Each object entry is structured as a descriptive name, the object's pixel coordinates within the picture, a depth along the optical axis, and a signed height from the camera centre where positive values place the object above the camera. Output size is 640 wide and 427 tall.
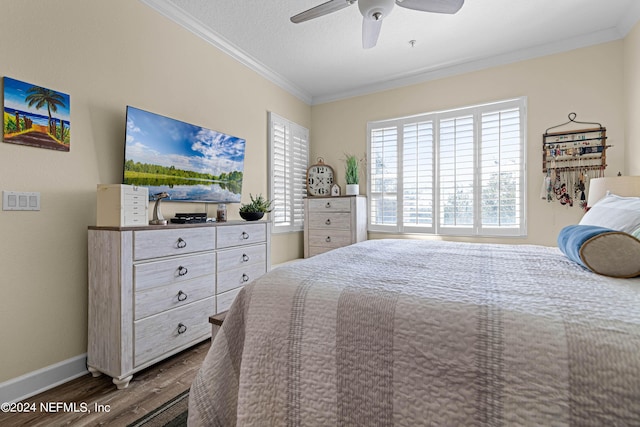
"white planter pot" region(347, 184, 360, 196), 3.87 +0.31
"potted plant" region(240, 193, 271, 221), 2.86 +0.01
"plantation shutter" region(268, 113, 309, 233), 3.72 +0.56
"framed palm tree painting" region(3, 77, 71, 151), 1.62 +0.57
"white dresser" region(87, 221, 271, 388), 1.72 -0.53
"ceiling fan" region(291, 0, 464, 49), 1.80 +1.32
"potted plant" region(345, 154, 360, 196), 3.88 +0.48
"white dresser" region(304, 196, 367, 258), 3.71 -0.13
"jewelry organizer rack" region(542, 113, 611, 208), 2.84 +0.53
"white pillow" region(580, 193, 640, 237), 1.32 -0.01
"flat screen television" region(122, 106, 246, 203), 2.13 +0.46
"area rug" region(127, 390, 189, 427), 1.42 -1.04
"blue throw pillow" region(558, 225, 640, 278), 0.99 -0.14
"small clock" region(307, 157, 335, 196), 4.29 +0.50
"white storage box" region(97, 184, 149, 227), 1.76 +0.04
